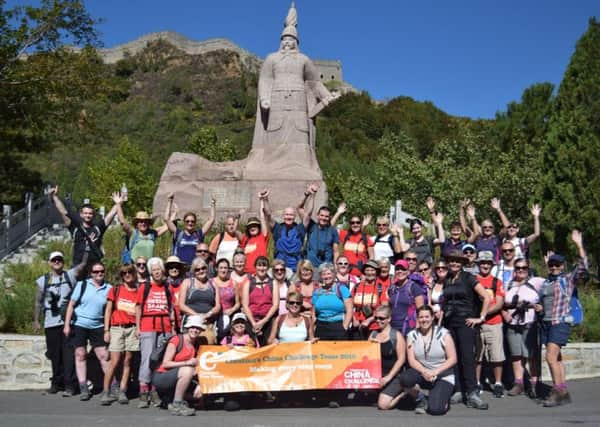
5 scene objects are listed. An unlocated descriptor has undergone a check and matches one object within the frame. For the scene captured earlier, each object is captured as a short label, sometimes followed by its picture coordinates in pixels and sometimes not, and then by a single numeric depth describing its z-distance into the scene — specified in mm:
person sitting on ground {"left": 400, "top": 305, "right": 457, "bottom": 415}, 6906
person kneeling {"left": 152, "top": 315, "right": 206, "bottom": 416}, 6863
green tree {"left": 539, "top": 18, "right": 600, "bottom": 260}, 19578
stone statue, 14094
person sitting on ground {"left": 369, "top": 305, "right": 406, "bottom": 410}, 7000
